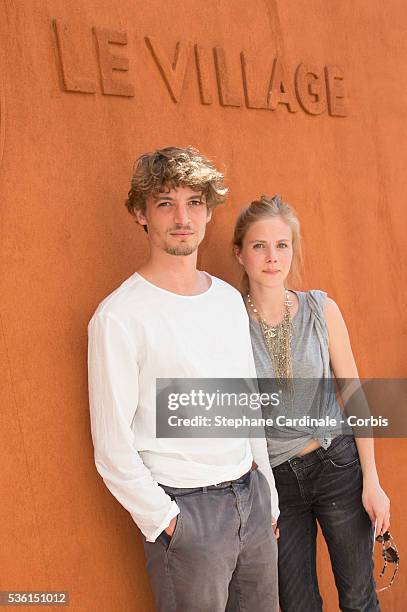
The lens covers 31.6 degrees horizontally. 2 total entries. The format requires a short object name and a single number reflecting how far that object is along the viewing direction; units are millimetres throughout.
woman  2469
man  2090
